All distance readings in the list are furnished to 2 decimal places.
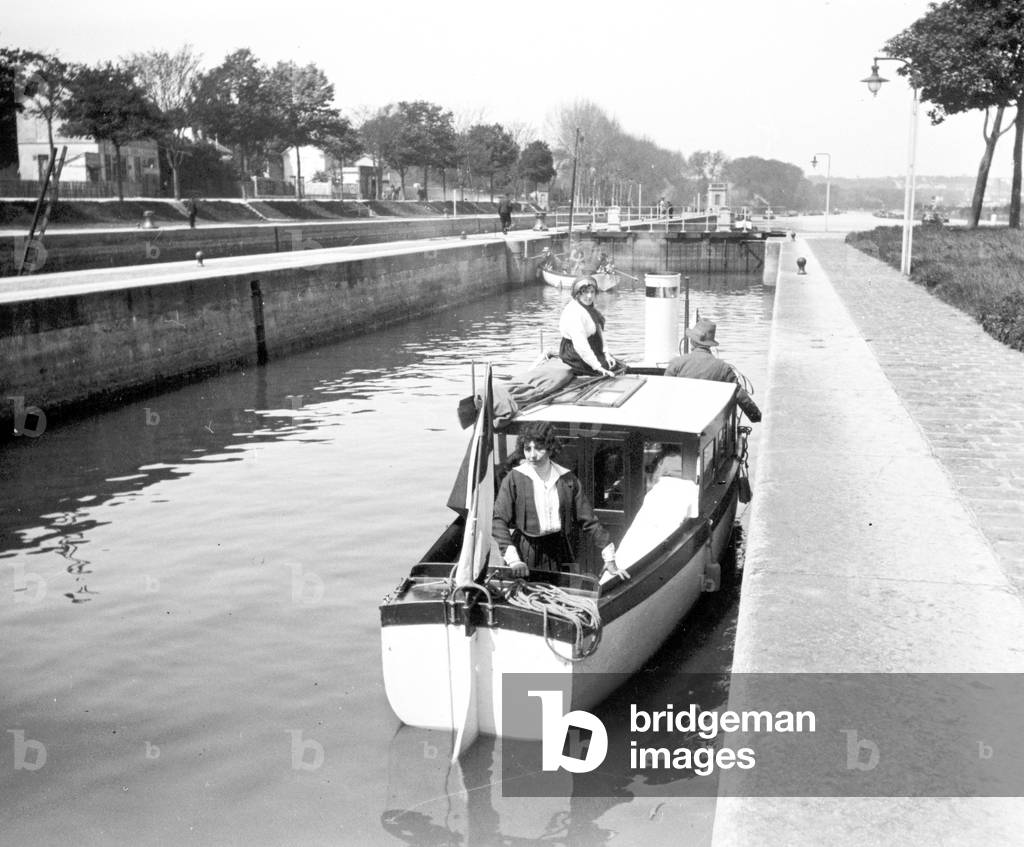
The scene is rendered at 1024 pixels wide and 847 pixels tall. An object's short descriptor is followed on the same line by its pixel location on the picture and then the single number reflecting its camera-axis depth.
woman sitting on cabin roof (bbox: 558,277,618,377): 10.98
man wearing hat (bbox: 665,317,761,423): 11.40
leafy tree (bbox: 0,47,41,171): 44.66
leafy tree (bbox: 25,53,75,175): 47.22
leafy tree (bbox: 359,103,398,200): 79.12
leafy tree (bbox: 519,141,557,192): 99.19
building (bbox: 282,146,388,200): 77.19
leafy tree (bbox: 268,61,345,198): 65.38
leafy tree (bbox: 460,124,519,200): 88.88
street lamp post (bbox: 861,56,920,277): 33.72
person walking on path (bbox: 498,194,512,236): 55.28
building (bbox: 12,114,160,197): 54.22
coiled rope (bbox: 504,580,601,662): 6.88
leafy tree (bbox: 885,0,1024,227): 42.62
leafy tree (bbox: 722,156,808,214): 193.12
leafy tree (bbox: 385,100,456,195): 78.00
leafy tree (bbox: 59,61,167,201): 47.12
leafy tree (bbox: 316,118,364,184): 67.44
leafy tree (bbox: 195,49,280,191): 61.38
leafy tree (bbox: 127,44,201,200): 59.22
